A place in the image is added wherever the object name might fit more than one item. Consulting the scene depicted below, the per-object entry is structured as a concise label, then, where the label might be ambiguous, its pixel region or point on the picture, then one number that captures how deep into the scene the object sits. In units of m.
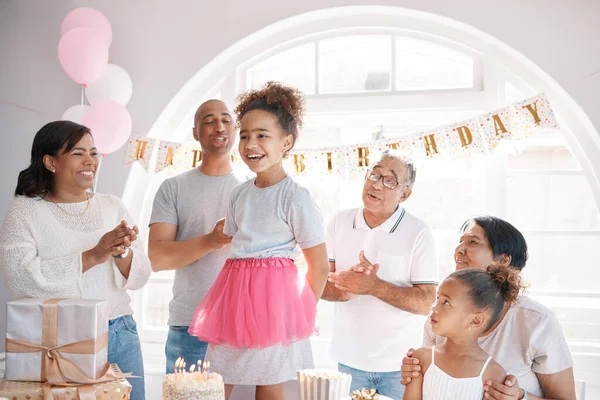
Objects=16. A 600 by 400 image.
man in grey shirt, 2.32
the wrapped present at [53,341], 1.64
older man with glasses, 2.22
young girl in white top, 1.68
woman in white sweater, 1.93
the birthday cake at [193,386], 1.49
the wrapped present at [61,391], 1.62
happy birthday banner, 2.88
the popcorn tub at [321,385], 1.57
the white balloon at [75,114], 3.02
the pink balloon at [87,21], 3.09
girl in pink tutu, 1.80
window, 3.18
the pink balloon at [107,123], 2.88
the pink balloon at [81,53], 2.90
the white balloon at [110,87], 3.07
